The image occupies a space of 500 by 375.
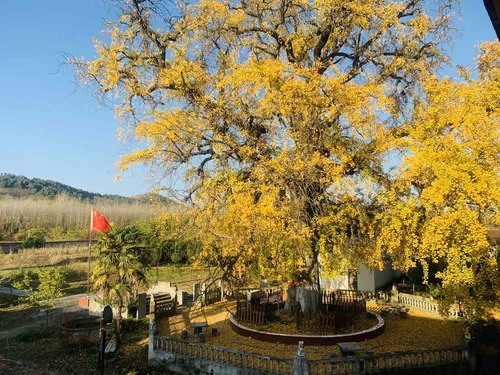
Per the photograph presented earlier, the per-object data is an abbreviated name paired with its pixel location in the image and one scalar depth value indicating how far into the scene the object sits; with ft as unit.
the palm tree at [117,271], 53.06
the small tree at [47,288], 64.13
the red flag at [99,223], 64.26
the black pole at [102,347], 37.29
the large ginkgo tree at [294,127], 46.01
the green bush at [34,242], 161.38
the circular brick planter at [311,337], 49.70
